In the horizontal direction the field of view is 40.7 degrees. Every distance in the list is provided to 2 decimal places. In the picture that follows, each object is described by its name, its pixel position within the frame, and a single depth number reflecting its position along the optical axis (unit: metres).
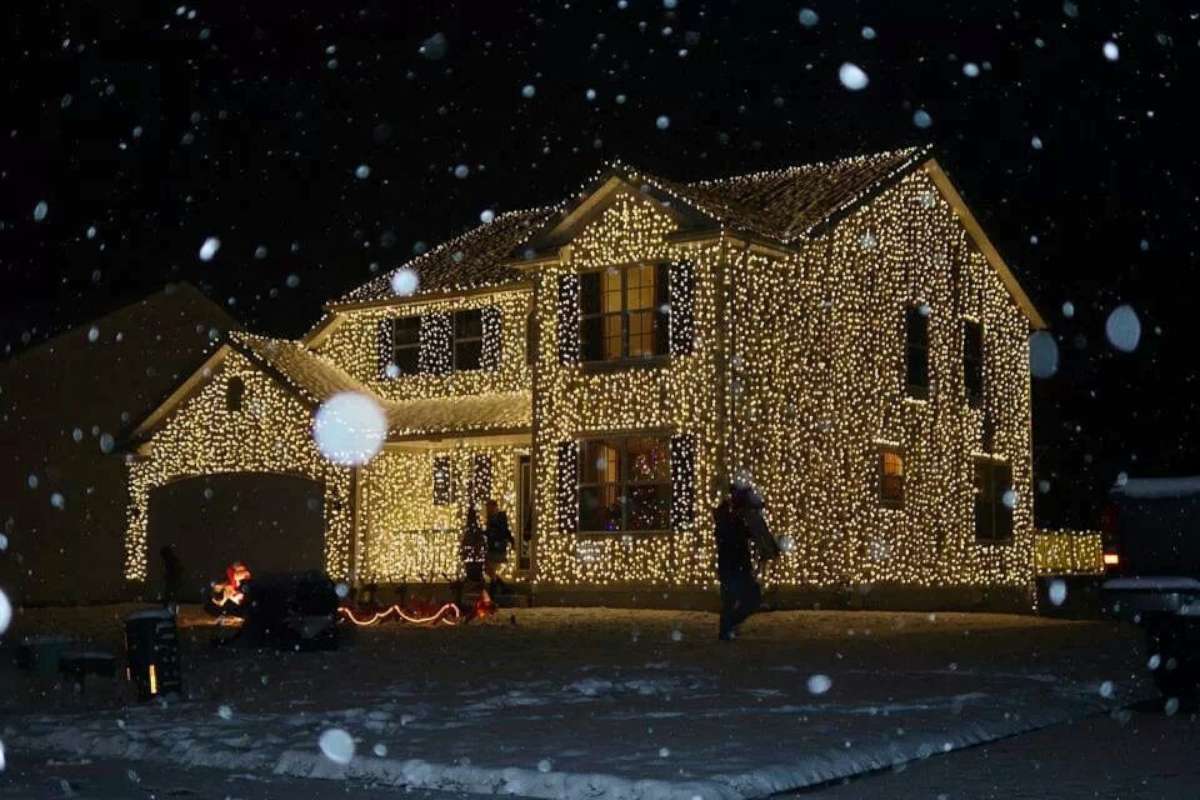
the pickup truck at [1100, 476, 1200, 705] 11.61
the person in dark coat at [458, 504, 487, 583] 24.16
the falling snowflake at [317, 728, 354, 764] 9.22
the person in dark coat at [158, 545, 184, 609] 26.08
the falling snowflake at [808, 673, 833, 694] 12.36
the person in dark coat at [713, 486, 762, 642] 18.00
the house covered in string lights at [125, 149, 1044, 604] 25.28
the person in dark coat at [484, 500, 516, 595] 25.67
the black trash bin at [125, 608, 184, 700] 12.47
